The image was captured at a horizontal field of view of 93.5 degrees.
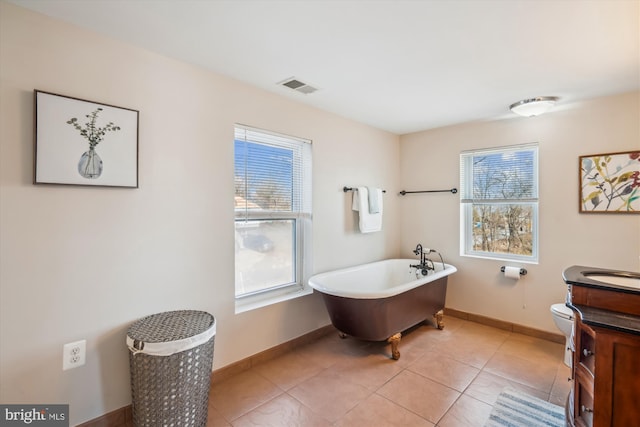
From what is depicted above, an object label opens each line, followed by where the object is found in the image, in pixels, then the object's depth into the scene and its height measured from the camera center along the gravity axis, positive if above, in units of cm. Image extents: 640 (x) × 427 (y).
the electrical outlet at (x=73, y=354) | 158 -75
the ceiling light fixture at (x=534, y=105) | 258 +95
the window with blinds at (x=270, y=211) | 244 +2
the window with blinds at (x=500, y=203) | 306 +12
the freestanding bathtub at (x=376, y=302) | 240 -77
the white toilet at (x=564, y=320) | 232 -84
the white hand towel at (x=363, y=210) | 327 +4
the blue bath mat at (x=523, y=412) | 177 -123
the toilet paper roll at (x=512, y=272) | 300 -59
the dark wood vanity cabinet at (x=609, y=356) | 122 -60
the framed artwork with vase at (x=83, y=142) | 151 +38
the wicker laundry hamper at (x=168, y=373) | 154 -84
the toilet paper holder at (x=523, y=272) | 302 -58
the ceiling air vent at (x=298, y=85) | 230 +102
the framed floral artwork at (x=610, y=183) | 247 +27
